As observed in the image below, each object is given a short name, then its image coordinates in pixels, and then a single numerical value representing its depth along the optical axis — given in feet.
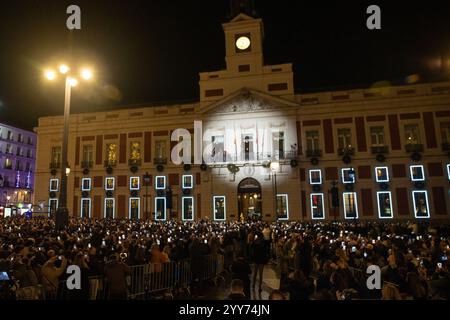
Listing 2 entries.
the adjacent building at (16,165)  197.88
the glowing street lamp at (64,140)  52.95
